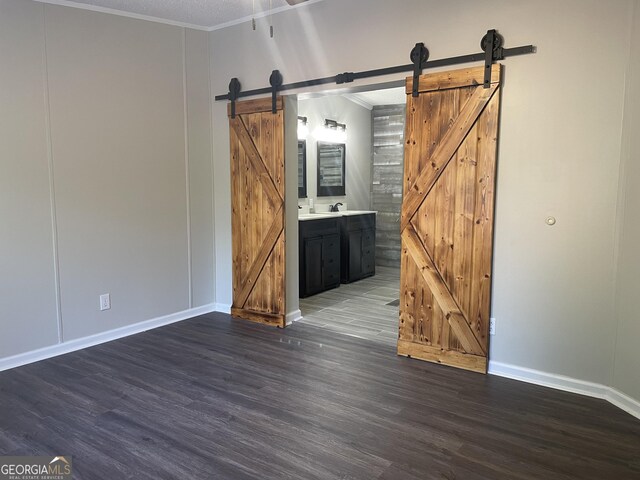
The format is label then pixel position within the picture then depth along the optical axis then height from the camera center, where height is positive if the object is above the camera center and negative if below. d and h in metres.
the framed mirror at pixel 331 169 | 6.33 +0.33
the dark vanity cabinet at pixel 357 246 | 6.10 -0.73
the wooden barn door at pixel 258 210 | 4.19 -0.17
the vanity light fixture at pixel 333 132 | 6.31 +0.83
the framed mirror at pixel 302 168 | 5.84 +0.30
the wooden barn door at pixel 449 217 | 3.13 -0.17
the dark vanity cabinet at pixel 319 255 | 5.28 -0.74
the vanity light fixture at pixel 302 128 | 5.77 +0.79
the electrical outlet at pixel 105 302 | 3.83 -0.91
